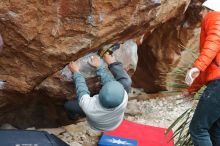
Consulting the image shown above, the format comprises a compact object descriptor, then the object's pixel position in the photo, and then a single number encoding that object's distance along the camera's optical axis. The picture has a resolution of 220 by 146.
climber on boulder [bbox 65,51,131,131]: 3.14
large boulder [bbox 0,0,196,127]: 3.37
